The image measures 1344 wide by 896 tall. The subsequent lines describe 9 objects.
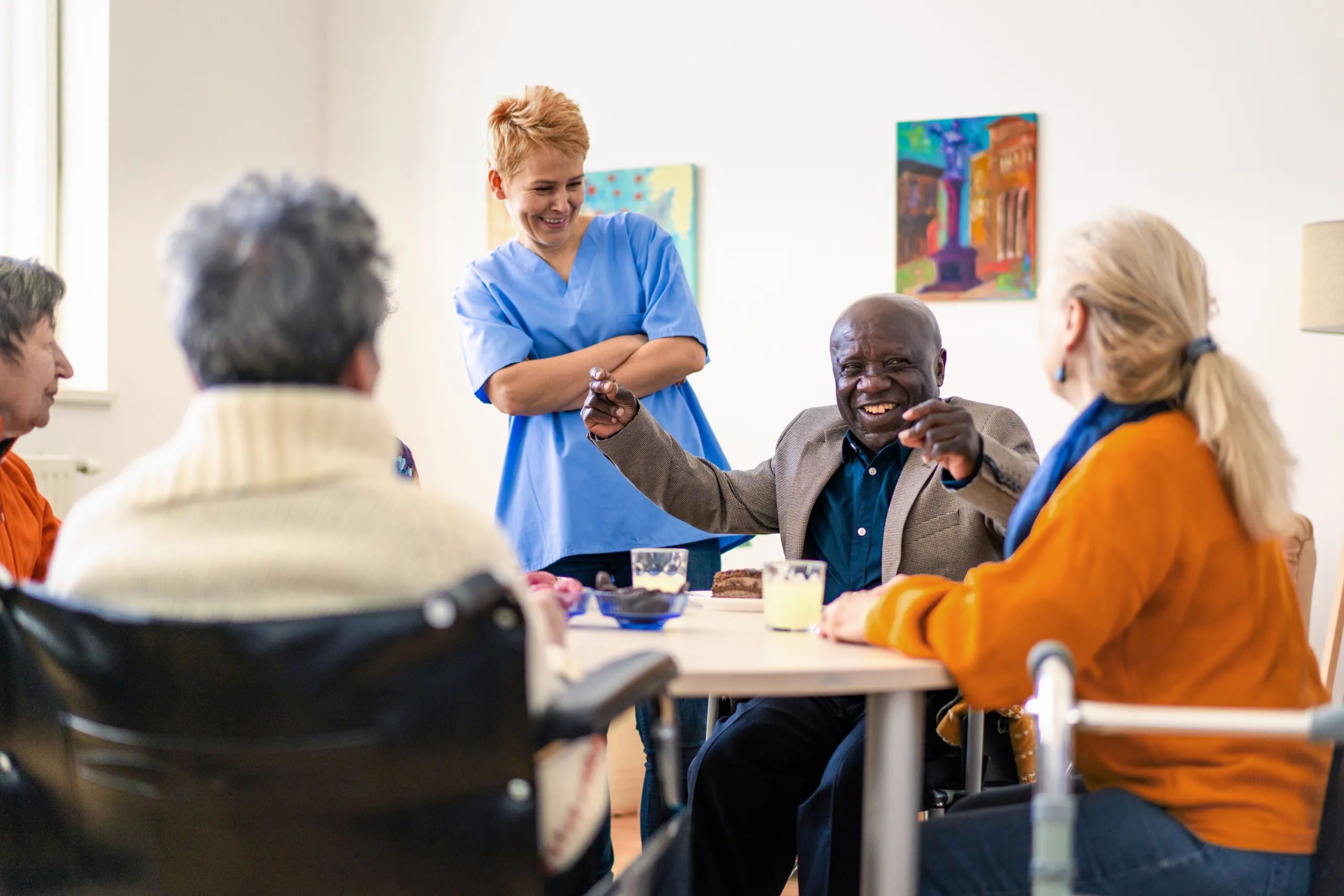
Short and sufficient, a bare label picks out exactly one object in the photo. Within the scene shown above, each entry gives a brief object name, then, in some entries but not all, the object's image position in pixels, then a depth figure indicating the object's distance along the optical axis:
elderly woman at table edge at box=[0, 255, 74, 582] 1.93
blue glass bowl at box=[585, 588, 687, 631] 1.62
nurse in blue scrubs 2.58
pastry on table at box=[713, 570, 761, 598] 1.94
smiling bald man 1.87
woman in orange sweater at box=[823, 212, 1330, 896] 1.30
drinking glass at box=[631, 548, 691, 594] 1.83
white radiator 3.92
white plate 1.87
